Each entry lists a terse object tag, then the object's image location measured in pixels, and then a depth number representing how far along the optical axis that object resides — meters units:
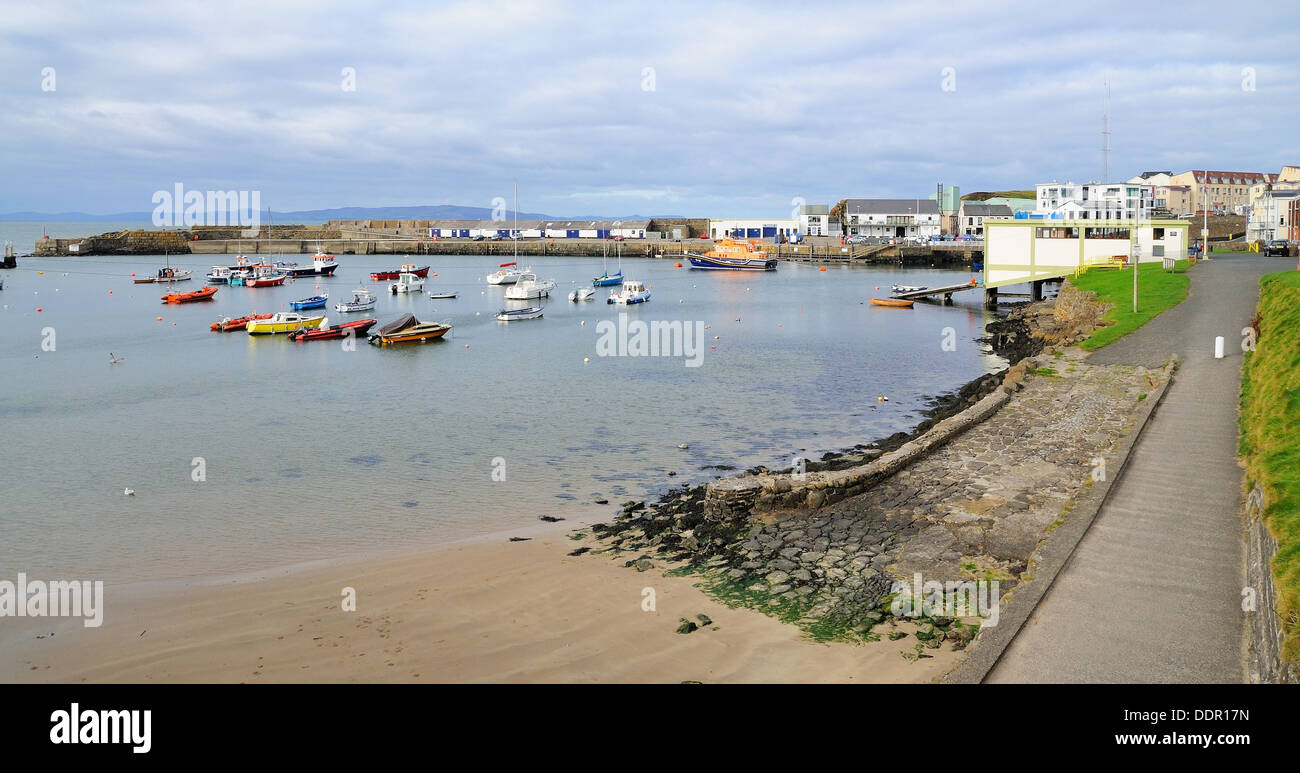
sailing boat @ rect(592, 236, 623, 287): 88.75
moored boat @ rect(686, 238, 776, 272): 109.19
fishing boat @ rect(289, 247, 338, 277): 102.50
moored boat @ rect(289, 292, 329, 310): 66.69
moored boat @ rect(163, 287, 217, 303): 75.81
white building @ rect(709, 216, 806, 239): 158.75
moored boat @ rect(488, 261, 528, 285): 86.51
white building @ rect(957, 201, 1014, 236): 139.62
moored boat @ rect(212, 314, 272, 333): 56.47
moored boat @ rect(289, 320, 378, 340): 51.62
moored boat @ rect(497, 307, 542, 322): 61.85
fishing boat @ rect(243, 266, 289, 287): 91.50
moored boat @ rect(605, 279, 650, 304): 72.44
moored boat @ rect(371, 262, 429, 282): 91.62
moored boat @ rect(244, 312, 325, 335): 53.22
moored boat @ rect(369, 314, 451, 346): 49.53
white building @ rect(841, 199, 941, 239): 143.38
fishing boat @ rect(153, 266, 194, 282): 94.94
